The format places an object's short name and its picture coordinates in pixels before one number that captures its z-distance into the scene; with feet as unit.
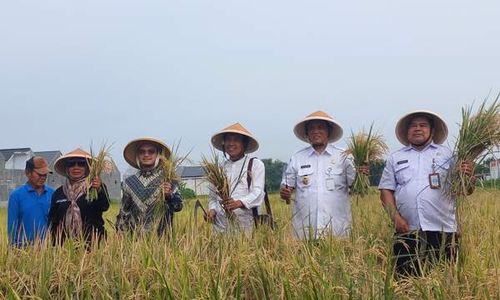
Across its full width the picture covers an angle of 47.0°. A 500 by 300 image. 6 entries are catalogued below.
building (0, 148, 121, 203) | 86.53
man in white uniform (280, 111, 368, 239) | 14.89
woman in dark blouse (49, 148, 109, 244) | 15.20
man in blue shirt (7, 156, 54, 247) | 16.48
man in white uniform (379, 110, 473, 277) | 13.35
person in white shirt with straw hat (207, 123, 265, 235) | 14.99
